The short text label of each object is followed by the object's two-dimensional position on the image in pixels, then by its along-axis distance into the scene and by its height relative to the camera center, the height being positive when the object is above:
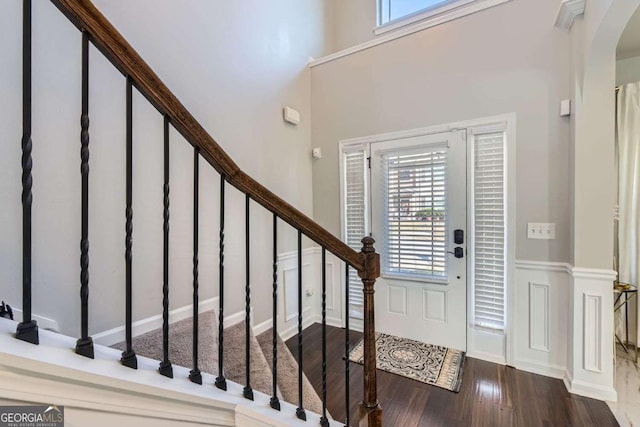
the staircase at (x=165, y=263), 0.65 -0.19
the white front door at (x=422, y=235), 2.69 -0.23
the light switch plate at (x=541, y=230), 2.32 -0.15
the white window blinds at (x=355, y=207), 3.20 +0.05
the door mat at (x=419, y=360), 2.30 -1.30
